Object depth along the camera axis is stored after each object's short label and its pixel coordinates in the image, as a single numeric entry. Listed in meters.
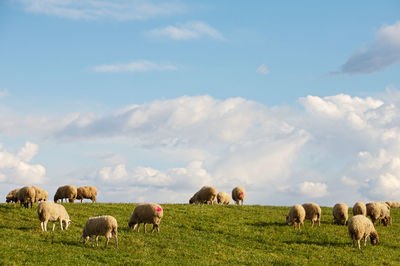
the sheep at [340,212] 39.25
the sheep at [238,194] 55.47
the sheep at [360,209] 41.03
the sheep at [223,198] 55.84
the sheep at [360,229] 32.12
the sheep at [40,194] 44.38
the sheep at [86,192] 52.56
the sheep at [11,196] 51.33
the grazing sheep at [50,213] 29.67
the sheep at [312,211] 37.75
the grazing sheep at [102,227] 26.28
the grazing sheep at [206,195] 50.53
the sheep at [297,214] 36.12
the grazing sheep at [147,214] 31.12
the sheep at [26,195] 39.50
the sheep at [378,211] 41.09
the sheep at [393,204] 59.60
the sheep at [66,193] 50.59
